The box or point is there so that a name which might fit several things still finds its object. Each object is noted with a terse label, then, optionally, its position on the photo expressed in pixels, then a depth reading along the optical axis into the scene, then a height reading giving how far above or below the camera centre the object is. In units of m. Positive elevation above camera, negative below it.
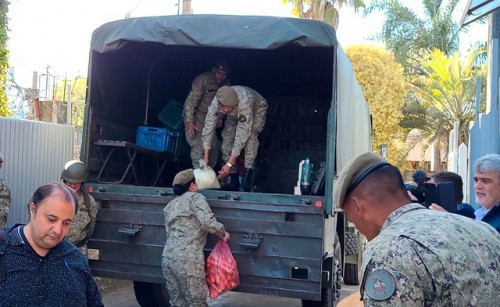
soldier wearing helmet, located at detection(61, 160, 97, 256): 5.13 -0.41
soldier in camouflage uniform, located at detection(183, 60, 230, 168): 6.68 +0.68
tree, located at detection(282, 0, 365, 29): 21.62 +5.80
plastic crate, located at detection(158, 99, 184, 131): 7.04 +0.56
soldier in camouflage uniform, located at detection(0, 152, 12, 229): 5.46 -0.40
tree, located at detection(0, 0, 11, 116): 11.72 +2.11
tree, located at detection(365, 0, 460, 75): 26.45 +6.26
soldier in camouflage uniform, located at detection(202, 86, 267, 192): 5.95 +0.41
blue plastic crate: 6.59 +0.27
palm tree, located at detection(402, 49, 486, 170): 22.16 +2.90
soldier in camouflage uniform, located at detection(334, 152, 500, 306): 1.58 -0.23
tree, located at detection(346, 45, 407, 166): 22.02 +3.03
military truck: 4.73 +0.24
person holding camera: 3.91 -0.10
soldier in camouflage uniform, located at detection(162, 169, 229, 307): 4.89 -0.67
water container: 5.51 -0.11
